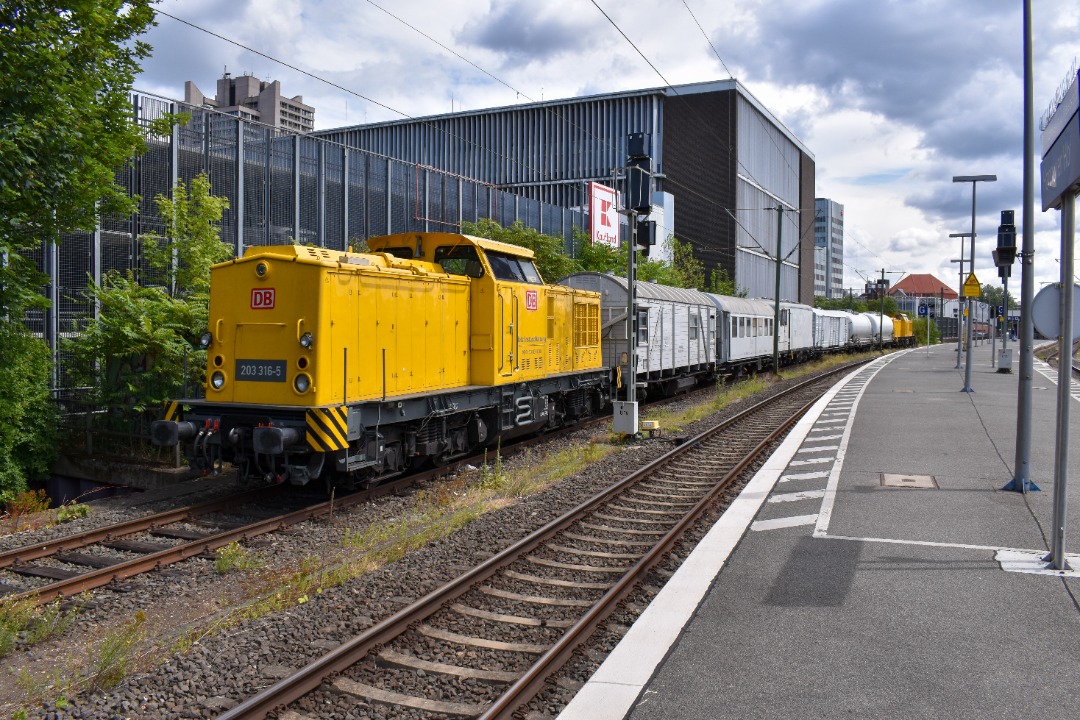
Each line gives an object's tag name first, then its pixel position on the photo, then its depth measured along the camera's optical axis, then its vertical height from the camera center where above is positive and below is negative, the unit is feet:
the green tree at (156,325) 43.98 +0.67
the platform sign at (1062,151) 19.45 +5.20
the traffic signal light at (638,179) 48.60 +10.15
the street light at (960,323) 111.08 +3.01
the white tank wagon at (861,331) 194.39 +2.94
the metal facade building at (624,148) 202.28 +51.77
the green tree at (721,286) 171.32 +12.41
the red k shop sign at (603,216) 122.01 +20.38
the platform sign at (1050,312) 22.86 +0.96
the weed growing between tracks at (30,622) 18.84 -7.21
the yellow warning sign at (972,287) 92.07 +6.74
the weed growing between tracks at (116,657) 16.16 -6.99
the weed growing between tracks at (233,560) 24.76 -7.16
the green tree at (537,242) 93.04 +12.02
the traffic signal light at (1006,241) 47.70 +9.06
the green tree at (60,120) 31.73 +9.54
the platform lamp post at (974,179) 88.63 +18.78
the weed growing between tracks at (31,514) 32.86 -8.24
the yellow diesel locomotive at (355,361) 31.22 -1.00
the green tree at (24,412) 40.63 -4.20
